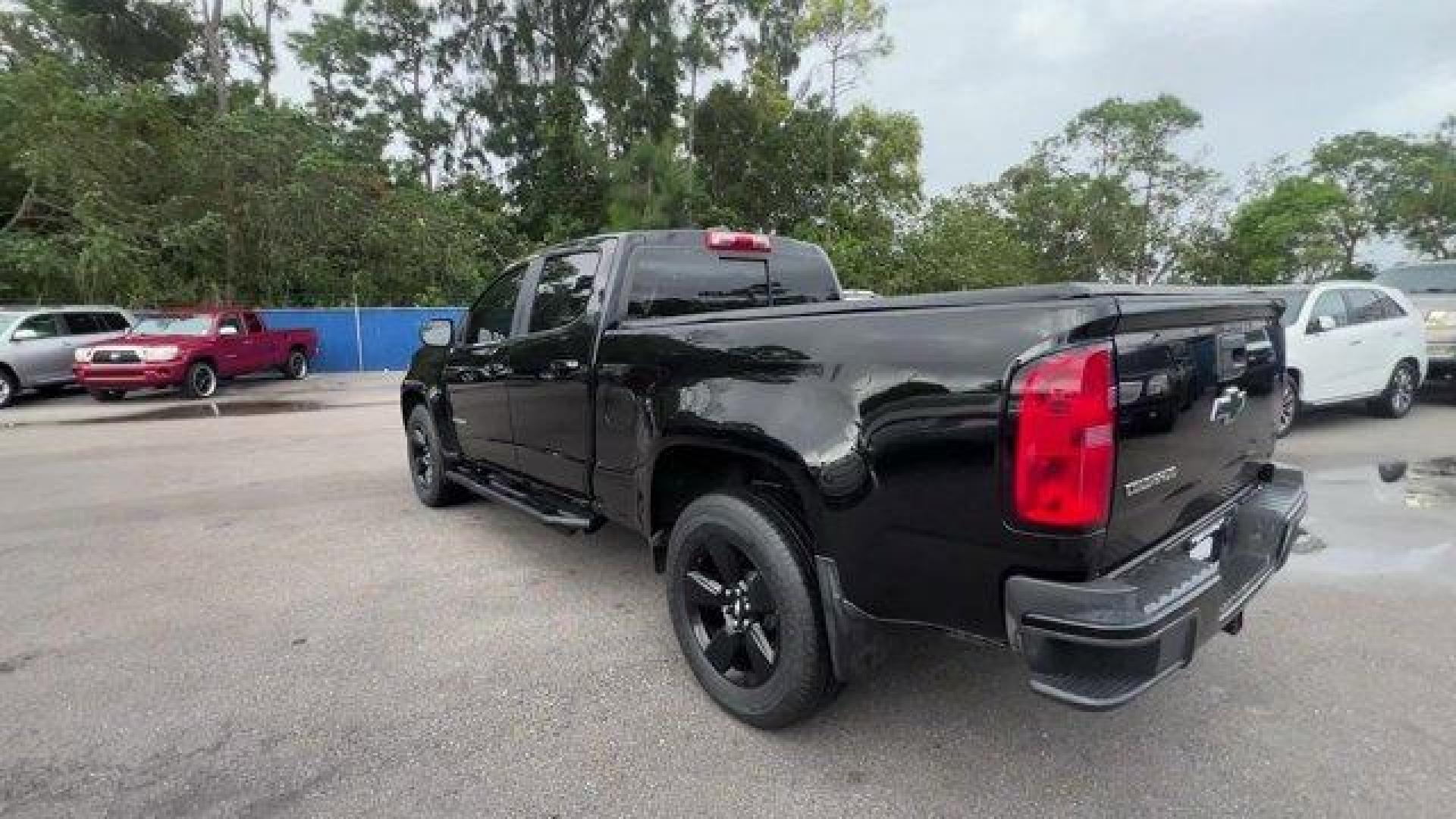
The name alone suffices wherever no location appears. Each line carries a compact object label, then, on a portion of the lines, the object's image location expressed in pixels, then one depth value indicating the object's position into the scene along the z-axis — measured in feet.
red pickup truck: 40.70
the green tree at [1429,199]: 117.91
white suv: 24.27
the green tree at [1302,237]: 127.34
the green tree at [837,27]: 109.60
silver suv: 40.63
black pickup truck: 6.19
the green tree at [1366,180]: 126.62
